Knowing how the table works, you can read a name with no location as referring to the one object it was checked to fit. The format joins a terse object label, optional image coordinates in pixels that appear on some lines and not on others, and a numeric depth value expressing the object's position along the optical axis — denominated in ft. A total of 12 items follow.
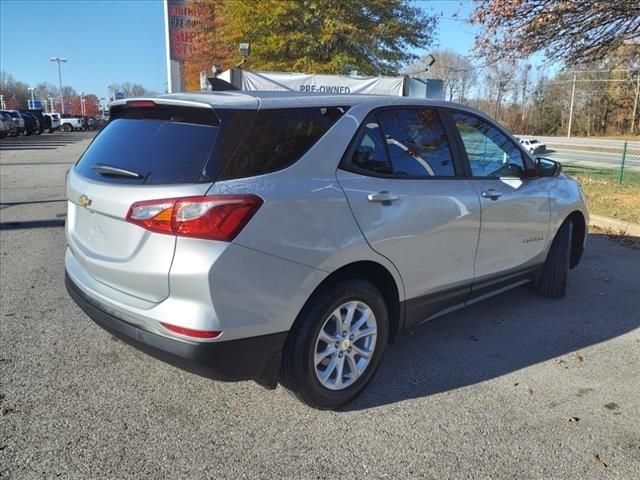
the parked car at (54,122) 172.18
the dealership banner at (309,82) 45.47
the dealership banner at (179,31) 69.25
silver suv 8.19
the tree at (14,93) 322.24
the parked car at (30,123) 132.87
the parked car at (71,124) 195.52
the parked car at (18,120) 122.93
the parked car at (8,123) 113.60
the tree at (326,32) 58.29
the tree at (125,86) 368.89
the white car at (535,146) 106.87
